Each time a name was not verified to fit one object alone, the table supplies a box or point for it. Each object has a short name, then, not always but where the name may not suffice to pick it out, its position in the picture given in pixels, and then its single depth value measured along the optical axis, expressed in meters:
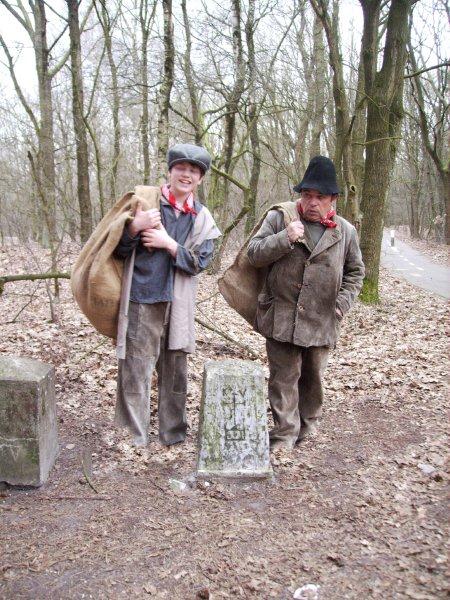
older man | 3.58
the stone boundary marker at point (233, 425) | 3.59
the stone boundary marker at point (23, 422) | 3.36
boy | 3.48
